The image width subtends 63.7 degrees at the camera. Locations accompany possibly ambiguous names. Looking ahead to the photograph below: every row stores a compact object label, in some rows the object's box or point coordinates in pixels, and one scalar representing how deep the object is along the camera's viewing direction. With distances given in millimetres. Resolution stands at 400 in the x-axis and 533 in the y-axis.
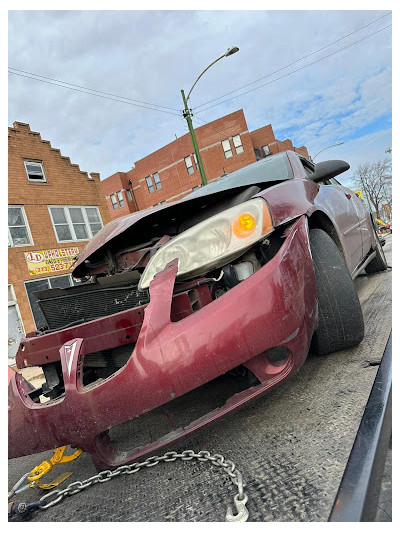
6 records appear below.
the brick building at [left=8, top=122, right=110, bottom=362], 12656
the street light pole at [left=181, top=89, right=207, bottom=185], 10918
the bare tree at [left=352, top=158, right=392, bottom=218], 41356
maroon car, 1319
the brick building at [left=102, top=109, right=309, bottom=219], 27734
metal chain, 1342
